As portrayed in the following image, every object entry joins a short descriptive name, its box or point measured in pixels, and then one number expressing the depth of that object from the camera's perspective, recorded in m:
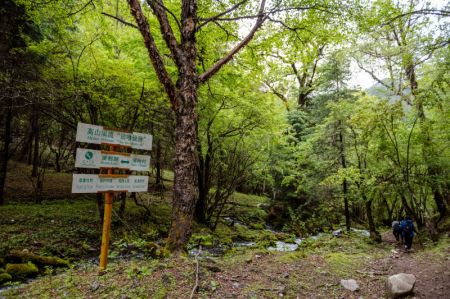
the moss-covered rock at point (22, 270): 5.96
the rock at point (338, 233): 13.13
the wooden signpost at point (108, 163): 3.86
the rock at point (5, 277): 5.67
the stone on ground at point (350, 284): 4.84
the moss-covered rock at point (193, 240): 5.51
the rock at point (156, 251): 4.68
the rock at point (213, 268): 4.48
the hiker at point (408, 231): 9.98
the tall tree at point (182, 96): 4.73
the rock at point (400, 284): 4.68
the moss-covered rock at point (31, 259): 6.62
